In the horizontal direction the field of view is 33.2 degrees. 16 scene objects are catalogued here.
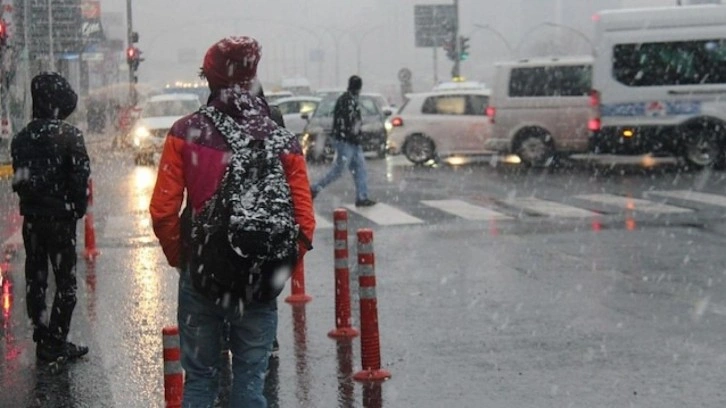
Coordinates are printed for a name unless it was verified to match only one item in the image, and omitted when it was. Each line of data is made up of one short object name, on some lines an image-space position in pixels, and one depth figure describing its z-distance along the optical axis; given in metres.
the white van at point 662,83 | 21.17
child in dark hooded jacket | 7.39
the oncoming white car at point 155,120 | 26.66
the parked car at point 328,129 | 27.27
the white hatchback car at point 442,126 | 25.28
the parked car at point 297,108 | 31.05
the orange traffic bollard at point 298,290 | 9.49
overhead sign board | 67.56
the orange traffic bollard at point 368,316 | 6.96
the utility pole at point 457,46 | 48.75
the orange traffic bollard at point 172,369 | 5.01
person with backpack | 4.44
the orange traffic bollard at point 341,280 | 8.05
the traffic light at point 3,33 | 24.00
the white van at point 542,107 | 22.83
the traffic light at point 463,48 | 49.29
